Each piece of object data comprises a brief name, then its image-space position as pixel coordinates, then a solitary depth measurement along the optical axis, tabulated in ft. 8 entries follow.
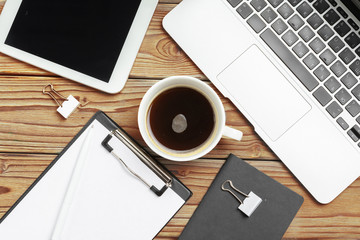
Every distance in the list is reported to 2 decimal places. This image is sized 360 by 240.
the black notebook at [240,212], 1.96
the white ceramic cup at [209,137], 1.76
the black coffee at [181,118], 1.87
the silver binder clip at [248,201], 1.97
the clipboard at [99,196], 1.92
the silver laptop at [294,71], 1.90
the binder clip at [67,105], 1.98
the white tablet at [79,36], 1.97
